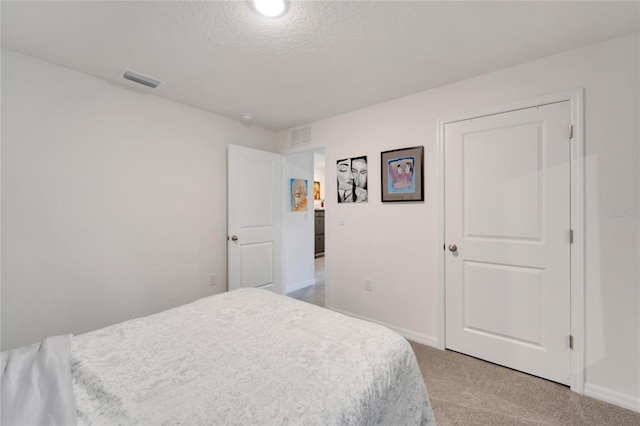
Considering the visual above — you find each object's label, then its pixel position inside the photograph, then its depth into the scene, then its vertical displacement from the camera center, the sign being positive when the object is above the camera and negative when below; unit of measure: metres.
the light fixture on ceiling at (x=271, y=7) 1.44 +1.11
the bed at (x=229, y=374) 0.83 -0.60
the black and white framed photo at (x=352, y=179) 2.98 +0.36
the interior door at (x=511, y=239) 1.94 -0.22
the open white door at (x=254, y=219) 3.17 -0.09
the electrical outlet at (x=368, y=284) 2.94 -0.79
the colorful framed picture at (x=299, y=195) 4.16 +0.26
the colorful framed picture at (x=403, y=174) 2.58 +0.37
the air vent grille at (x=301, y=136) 3.48 +0.99
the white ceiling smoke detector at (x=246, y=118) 3.12 +1.12
